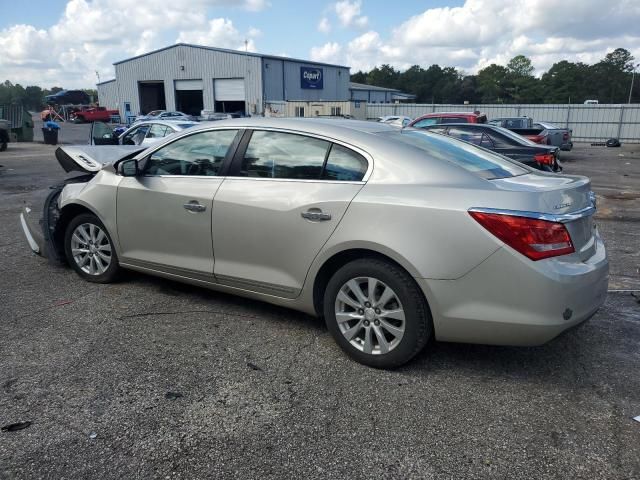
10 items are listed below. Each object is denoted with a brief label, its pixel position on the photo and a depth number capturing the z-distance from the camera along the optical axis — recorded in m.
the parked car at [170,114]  33.89
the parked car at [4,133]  21.66
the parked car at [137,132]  13.96
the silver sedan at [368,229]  3.01
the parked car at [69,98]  58.41
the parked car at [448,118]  17.08
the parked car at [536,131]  17.96
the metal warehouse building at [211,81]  45.34
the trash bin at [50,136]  26.69
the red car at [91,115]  50.56
